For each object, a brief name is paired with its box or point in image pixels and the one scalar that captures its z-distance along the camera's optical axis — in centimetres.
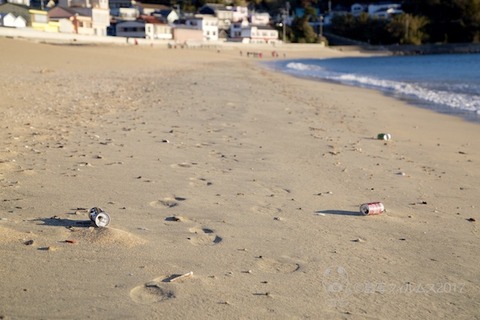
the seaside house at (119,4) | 9181
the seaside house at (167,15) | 8238
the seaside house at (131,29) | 6688
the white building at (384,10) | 10488
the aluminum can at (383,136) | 802
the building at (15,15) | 4850
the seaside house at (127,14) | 8445
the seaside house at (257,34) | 8356
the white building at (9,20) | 4808
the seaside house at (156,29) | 6625
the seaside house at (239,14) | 9634
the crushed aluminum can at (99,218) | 355
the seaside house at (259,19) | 9762
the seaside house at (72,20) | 5959
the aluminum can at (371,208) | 424
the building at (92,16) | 6337
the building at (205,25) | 7769
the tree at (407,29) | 9600
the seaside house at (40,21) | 5272
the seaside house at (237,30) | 8488
